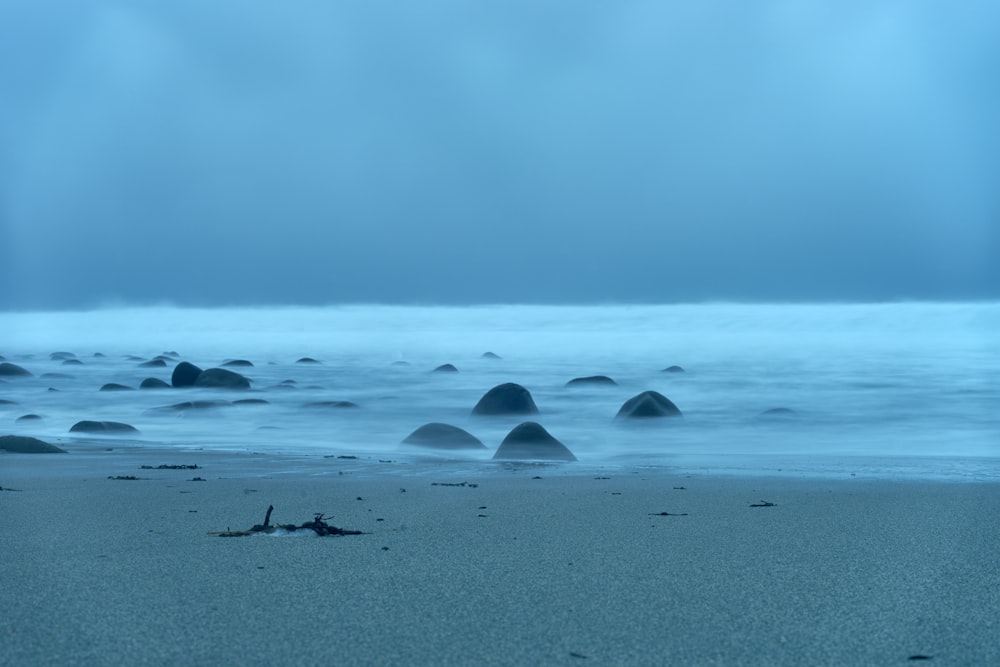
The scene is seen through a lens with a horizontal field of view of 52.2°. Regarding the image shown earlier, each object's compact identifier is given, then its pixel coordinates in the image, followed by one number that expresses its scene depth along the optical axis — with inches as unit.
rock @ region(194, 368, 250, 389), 657.0
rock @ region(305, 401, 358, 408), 559.3
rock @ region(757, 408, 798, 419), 538.4
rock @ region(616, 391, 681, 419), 484.4
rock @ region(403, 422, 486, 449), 360.2
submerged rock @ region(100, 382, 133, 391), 674.8
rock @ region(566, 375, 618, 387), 719.7
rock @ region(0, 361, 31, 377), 815.1
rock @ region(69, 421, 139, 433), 413.1
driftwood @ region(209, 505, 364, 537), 150.5
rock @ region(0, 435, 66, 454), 308.5
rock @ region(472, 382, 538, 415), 501.0
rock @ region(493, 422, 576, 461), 317.7
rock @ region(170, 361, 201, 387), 668.7
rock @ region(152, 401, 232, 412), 529.3
